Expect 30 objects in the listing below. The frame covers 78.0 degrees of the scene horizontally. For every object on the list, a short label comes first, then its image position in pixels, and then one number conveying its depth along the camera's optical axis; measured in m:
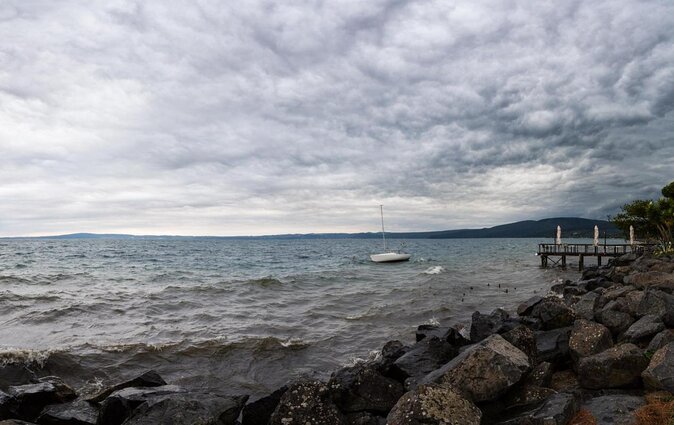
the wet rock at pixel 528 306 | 14.89
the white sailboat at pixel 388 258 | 61.29
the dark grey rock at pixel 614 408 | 5.47
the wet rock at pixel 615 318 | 9.83
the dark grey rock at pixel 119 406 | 6.64
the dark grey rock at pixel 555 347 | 8.51
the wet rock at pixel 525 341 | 7.56
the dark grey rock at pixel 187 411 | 5.77
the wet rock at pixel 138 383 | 7.79
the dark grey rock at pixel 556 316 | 10.98
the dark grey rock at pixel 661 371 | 5.98
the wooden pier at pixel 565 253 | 44.54
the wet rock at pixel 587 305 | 12.52
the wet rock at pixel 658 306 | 9.40
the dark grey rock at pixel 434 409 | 4.91
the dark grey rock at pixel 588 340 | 7.99
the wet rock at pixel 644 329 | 8.25
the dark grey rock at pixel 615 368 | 6.70
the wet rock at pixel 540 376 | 6.80
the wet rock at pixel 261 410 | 6.88
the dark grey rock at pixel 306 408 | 5.87
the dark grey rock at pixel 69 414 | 6.75
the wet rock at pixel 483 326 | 11.12
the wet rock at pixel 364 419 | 6.16
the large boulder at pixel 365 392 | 6.79
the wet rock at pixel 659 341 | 7.23
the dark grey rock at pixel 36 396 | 7.27
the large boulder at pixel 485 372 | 6.06
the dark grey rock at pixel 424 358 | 8.37
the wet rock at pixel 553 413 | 5.25
